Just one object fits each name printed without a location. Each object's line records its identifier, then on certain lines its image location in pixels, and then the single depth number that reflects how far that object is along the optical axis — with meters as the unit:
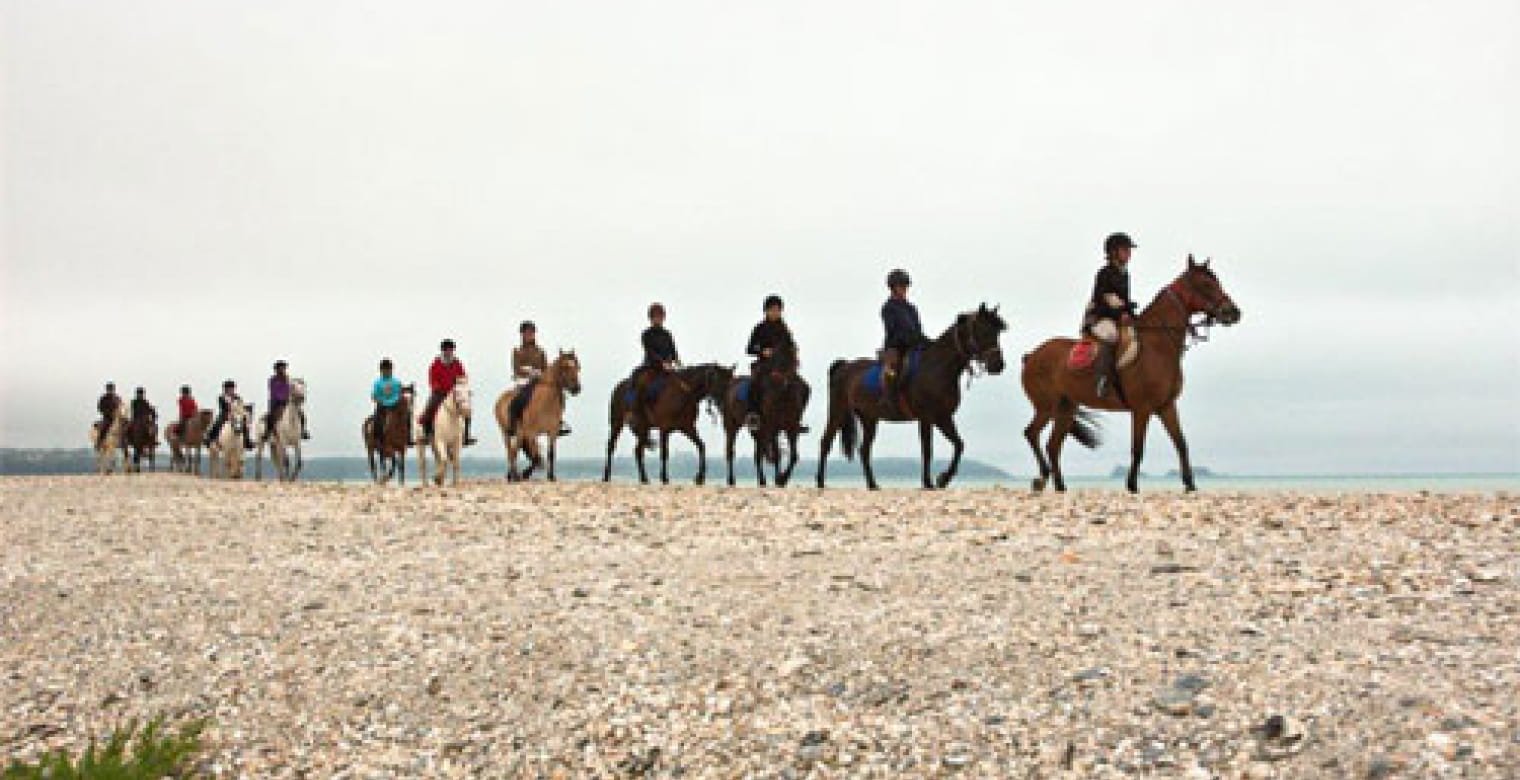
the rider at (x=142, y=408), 41.62
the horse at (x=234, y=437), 34.69
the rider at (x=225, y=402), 35.44
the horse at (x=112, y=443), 42.03
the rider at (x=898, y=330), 19.05
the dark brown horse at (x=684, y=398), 23.14
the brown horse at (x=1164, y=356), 15.70
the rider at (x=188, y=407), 42.53
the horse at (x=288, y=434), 31.17
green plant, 7.53
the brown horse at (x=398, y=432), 25.98
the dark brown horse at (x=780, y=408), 21.20
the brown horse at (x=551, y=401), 24.61
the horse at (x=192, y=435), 41.31
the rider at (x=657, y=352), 23.73
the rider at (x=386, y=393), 26.52
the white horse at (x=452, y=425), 23.47
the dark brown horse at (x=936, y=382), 17.91
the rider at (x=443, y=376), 23.76
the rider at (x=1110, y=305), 15.87
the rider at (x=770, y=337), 21.16
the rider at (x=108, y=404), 42.16
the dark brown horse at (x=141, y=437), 41.69
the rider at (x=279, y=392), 31.22
